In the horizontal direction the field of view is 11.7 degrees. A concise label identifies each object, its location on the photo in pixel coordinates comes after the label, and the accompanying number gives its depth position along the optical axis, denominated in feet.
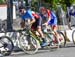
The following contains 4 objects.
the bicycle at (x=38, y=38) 41.27
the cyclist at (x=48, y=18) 42.32
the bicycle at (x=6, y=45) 39.91
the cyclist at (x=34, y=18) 40.63
